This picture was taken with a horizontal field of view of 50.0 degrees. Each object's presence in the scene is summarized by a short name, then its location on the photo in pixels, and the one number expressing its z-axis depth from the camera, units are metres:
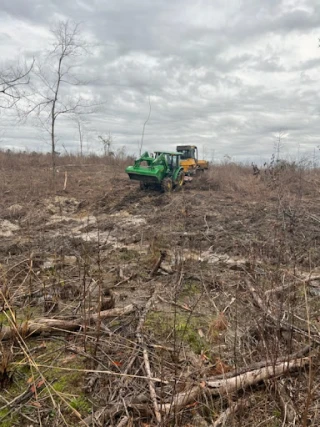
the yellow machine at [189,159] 17.89
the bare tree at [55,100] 16.21
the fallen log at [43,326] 3.19
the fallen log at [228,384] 2.37
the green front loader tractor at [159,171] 14.36
